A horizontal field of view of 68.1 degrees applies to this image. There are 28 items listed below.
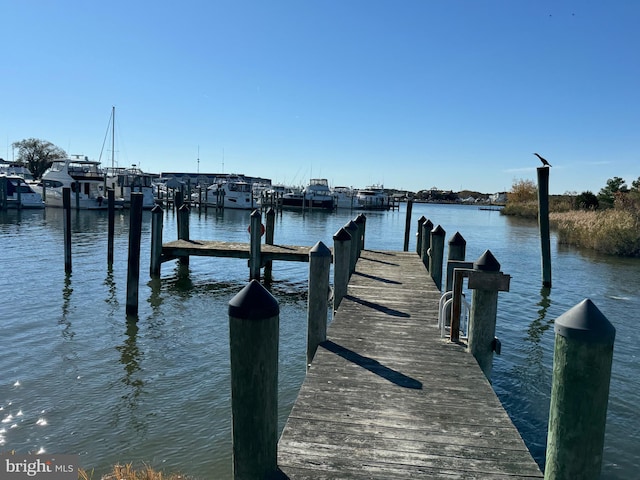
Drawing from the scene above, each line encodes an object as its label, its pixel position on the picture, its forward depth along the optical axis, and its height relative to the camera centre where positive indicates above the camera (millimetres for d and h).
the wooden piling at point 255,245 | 15852 -1556
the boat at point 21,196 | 45775 -685
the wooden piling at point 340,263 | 8266 -1058
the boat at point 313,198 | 72375 +556
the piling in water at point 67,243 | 16891 -1866
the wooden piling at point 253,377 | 2924 -1124
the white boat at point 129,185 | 50844 +946
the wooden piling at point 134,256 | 11508 -1531
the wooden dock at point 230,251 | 16312 -1852
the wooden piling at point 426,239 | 13580 -955
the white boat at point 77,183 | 47781 +834
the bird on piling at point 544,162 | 15562 +1636
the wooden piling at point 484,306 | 5336 -1132
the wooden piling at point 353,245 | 11441 -1053
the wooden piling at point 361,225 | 15367 -706
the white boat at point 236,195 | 62594 +356
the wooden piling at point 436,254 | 11320 -1153
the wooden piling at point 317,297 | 6227 -1264
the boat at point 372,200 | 86438 +808
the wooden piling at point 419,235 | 15508 -987
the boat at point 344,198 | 80956 +804
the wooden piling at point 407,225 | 20241 -870
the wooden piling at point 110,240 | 18469 -1867
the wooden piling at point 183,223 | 19031 -1103
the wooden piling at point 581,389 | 2547 -957
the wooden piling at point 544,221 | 16094 -329
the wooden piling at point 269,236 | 18477 -1437
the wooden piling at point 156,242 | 15945 -1631
